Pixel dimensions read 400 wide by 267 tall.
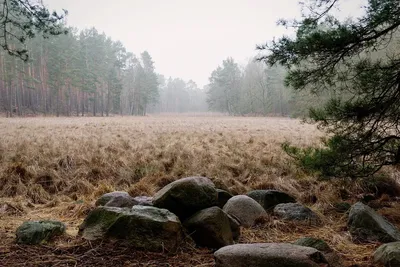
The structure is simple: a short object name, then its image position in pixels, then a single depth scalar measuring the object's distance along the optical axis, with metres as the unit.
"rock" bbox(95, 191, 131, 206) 4.20
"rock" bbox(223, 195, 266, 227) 3.96
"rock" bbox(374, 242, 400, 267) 2.64
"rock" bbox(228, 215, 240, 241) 3.49
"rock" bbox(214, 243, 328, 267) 2.36
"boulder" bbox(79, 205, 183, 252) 2.97
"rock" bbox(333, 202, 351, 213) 4.57
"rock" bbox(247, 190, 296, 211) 4.71
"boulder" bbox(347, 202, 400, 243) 3.42
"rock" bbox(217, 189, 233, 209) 4.57
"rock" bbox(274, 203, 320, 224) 4.09
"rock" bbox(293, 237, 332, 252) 2.87
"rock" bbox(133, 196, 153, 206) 4.10
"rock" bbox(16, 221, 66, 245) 3.07
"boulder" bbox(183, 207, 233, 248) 3.20
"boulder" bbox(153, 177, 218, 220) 3.59
